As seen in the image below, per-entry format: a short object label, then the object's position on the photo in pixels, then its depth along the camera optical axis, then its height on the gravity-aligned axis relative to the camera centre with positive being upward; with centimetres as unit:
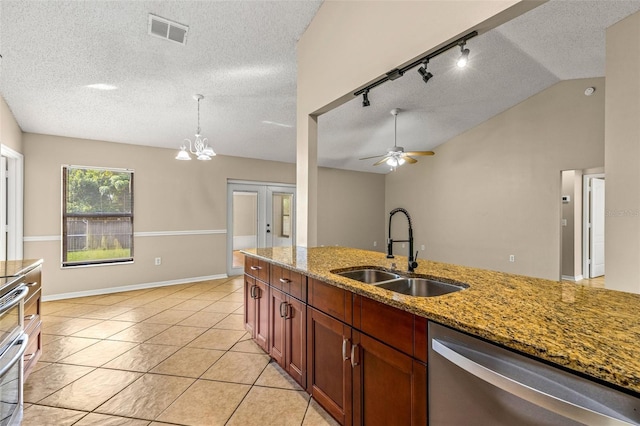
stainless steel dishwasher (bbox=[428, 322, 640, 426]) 72 -50
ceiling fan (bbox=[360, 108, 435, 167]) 450 +90
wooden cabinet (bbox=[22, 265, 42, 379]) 212 -82
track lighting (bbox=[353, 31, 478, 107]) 174 +104
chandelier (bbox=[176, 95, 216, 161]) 351 +71
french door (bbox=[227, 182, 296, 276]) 587 -11
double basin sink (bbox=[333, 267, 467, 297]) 172 -45
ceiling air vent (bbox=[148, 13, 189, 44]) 254 +165
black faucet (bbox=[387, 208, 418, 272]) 188 -30
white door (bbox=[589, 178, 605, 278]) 560 -34
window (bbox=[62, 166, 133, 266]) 439 -8
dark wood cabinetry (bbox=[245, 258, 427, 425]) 122 -74
